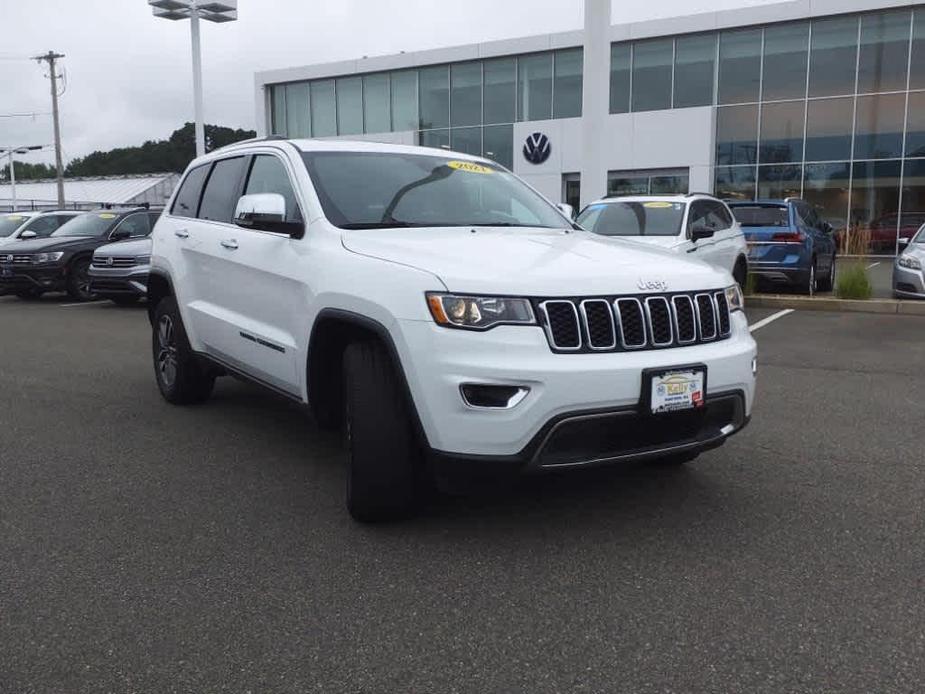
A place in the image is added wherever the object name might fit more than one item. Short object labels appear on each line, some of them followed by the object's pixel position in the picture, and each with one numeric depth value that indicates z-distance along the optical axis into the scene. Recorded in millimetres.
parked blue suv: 12727
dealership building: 24734
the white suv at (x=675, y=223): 10664
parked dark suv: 14477
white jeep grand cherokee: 3258
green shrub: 12227
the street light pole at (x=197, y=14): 23125
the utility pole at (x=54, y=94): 48938
